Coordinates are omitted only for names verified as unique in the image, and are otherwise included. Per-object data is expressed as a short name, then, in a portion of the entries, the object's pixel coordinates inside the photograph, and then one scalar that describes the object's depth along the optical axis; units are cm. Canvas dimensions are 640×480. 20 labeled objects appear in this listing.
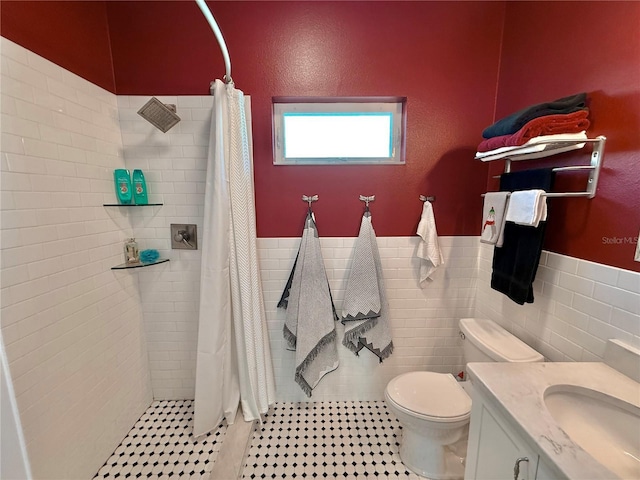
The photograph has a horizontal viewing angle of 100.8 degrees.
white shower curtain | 144
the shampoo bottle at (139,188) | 155
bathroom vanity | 73
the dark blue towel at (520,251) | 119
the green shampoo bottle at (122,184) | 150
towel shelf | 104
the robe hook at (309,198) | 166
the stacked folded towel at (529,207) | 111
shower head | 138
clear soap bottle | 160
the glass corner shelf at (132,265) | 152
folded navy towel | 108
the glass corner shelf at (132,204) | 147
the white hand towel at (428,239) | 164
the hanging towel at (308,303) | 163
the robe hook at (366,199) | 166
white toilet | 126
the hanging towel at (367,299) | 165
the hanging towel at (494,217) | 133
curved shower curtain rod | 99
